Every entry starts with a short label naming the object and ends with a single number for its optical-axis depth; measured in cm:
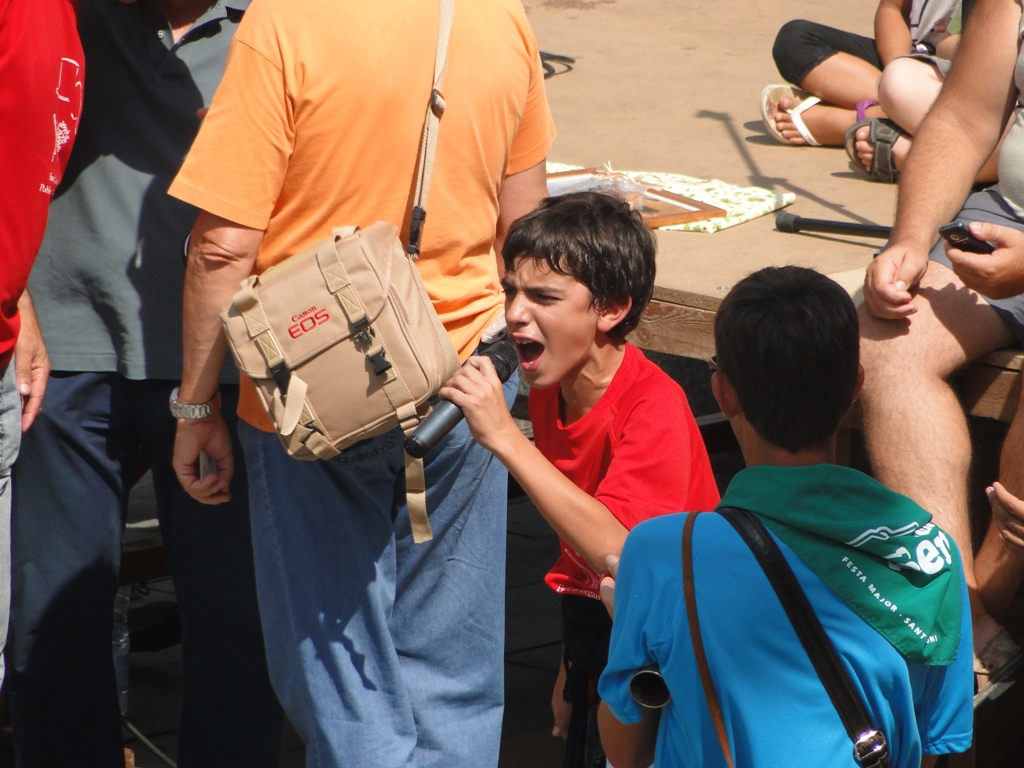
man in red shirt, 967
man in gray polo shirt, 1002
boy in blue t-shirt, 929
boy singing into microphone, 971
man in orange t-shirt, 968
